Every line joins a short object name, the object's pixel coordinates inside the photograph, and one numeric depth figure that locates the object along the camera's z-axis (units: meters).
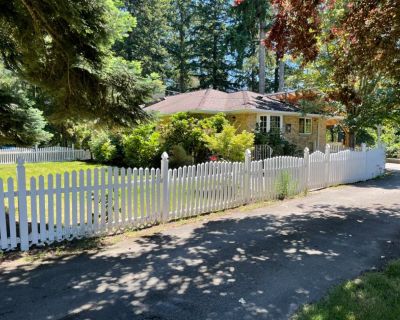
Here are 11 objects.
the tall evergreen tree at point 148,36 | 38.72
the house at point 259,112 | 20.45
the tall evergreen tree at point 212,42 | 39.72
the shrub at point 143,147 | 16.81
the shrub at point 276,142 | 18.95
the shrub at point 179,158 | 15.37
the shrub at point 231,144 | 13.47
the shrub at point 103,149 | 19.75
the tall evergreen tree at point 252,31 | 28.62
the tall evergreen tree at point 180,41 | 41.69
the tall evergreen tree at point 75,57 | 5.63
